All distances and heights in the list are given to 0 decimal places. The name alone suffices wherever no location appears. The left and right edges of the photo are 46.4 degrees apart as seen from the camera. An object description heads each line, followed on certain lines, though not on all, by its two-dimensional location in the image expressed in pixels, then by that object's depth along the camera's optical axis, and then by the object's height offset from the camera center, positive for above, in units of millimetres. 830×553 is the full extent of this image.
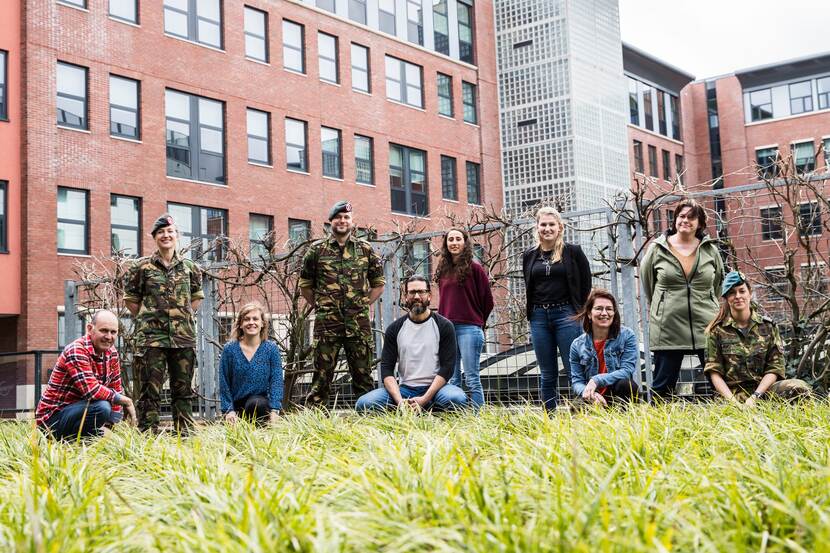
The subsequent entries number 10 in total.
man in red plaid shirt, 7527 -287
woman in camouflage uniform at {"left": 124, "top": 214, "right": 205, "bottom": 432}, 8523 +227
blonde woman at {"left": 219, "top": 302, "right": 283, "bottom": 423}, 8336 -242
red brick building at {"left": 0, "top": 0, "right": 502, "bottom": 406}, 24156 +6754
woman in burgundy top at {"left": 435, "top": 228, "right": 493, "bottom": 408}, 8766 +396
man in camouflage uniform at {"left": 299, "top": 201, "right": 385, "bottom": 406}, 8820 +372
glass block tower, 35531 +8797
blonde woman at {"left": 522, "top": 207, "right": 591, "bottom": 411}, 8305 +337
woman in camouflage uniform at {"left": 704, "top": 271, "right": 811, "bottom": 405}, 7145 -163
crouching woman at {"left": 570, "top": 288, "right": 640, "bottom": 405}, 7527 -177
